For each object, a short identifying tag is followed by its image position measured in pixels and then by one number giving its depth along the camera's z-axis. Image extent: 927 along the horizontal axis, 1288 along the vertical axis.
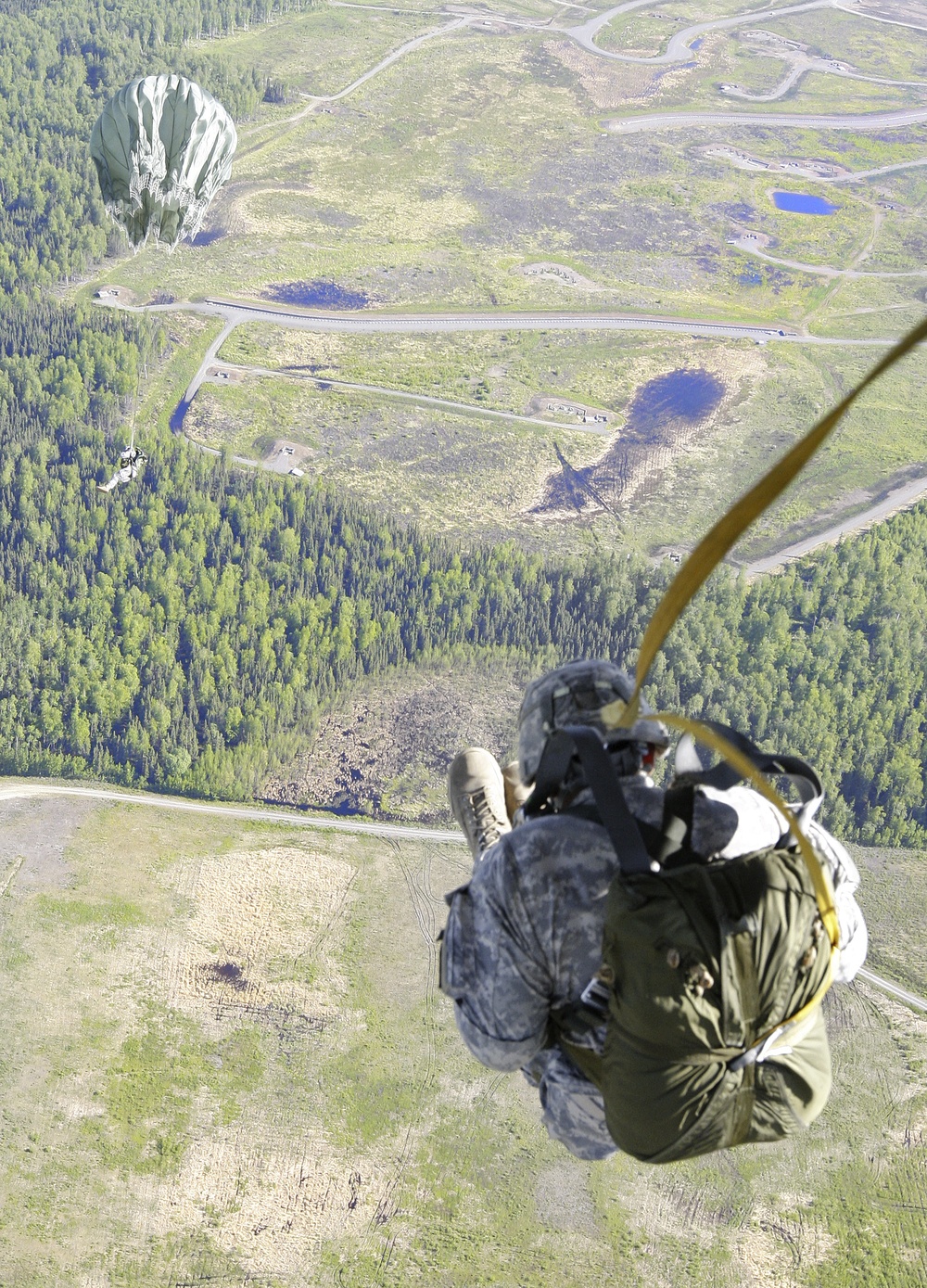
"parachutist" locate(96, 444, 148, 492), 59.03
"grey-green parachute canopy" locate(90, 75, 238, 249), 56.75
